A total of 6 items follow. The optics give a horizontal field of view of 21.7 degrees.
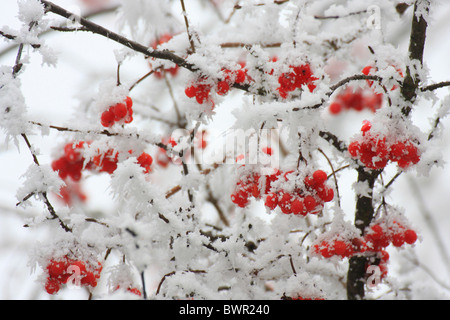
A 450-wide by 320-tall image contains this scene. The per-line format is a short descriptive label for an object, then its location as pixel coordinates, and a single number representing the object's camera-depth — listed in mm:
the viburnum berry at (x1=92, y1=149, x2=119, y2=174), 964
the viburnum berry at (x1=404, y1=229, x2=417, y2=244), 926
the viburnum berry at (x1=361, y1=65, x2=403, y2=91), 943
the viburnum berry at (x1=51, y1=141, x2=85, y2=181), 1036
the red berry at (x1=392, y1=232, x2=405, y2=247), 928
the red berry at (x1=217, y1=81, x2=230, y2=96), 927
